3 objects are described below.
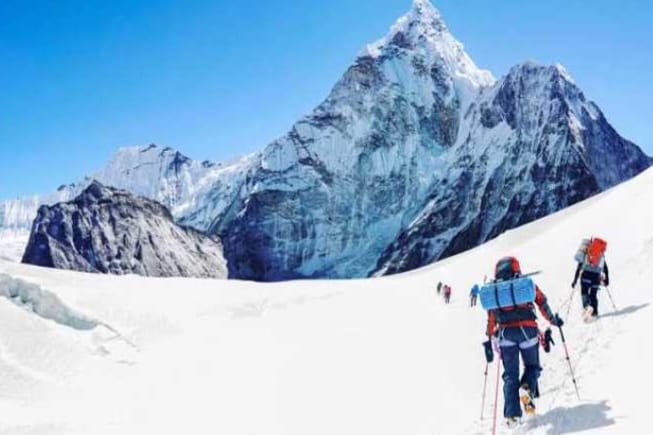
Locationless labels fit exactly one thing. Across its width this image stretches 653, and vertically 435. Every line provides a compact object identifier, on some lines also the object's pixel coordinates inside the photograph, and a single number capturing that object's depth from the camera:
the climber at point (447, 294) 35.17
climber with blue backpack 10.64
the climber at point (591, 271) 16.44
